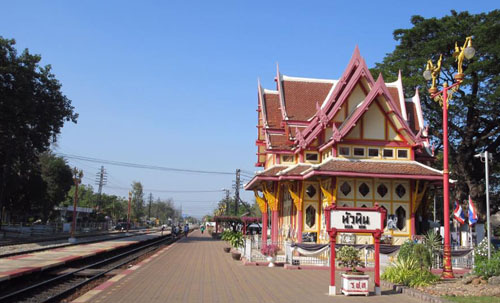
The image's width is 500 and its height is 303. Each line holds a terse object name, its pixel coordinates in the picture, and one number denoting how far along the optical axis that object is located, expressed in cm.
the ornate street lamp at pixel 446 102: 1444
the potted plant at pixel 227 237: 2978
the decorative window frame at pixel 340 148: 2253
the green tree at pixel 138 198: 13641
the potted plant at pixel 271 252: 1968
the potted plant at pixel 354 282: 1228
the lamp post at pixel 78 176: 4186
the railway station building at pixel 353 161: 2153
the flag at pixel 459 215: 2384
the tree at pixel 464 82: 3338
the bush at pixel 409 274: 1337
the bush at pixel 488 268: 1254
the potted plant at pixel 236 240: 2561
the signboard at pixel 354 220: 1314
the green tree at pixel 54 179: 6538
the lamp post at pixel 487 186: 1673
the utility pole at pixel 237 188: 7238
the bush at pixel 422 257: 1424
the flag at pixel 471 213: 2261
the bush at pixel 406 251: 1452
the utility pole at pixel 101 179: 9398
